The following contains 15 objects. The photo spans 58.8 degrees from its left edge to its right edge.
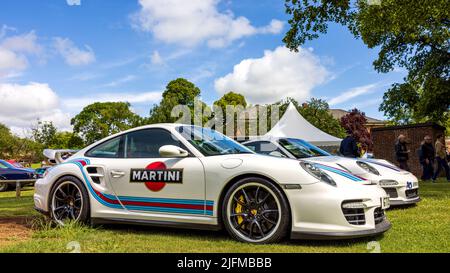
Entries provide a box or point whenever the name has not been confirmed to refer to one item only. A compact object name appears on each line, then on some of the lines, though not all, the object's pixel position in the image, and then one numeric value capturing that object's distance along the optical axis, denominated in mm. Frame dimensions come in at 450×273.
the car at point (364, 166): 6930
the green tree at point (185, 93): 54362
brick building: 18297
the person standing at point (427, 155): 14258
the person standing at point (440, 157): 14477
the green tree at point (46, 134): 50438
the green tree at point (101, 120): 64875
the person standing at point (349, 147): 10531
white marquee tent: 19219
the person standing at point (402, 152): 12939
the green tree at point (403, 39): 12531
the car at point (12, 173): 16859
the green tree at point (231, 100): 59888
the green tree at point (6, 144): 55750
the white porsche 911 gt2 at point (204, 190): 4066
